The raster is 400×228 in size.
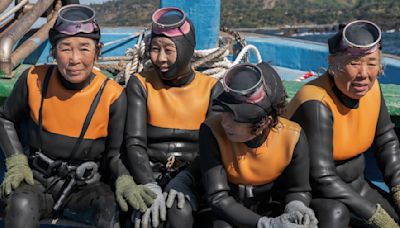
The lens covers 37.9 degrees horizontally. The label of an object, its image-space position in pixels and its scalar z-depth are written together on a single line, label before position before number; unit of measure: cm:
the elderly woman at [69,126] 264
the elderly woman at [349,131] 248
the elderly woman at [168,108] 272
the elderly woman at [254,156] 228
